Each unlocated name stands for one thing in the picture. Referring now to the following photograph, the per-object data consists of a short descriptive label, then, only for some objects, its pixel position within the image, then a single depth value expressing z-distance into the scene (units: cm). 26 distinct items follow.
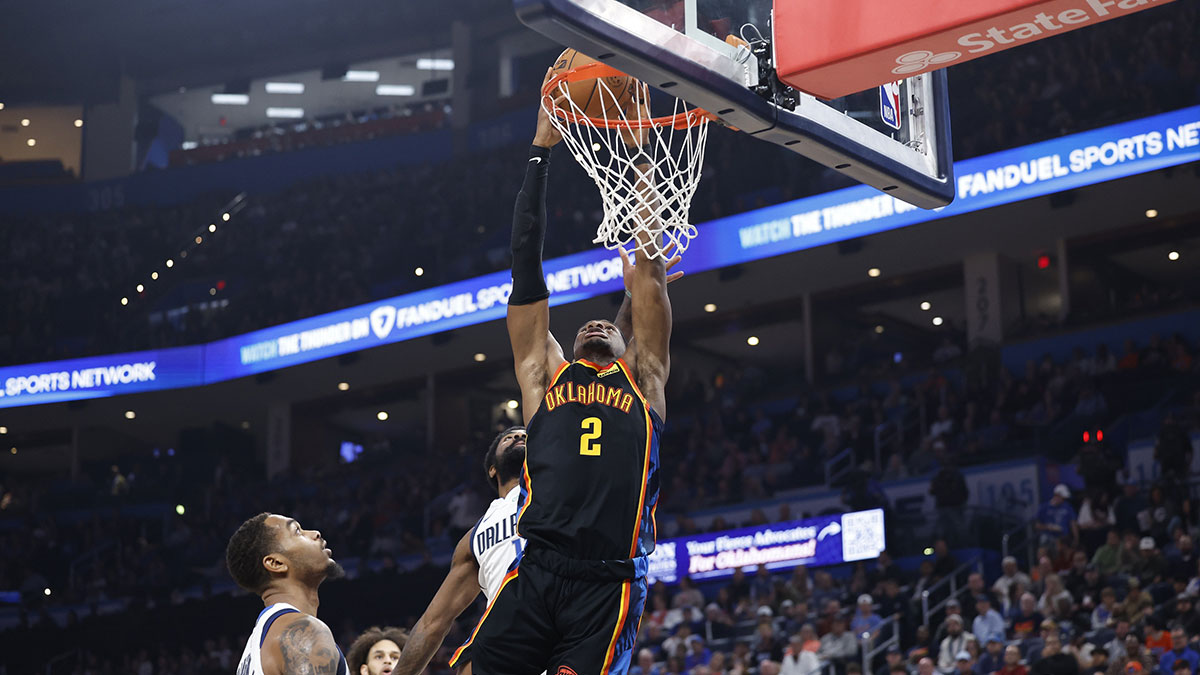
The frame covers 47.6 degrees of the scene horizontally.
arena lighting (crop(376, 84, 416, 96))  2983
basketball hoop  482
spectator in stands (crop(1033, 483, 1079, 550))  1364
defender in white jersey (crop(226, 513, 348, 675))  407
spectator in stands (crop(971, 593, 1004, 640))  1191
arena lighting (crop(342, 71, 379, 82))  3012
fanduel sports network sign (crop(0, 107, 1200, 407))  1620
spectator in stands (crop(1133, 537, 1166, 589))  1201
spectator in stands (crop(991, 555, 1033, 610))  1237
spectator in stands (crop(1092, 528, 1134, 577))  1241
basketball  494
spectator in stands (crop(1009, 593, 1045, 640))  1173
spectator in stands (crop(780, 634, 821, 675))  1252
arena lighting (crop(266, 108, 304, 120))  3064
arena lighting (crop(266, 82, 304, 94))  3066
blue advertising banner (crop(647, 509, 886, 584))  1536
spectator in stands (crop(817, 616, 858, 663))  1259
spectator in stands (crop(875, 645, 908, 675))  1168
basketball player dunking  416
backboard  405
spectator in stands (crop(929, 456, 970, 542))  1516
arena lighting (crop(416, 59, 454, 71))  2953
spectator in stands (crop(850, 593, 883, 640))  1288
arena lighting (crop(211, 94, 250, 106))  3105
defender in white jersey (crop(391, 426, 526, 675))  493
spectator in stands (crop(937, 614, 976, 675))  1171
